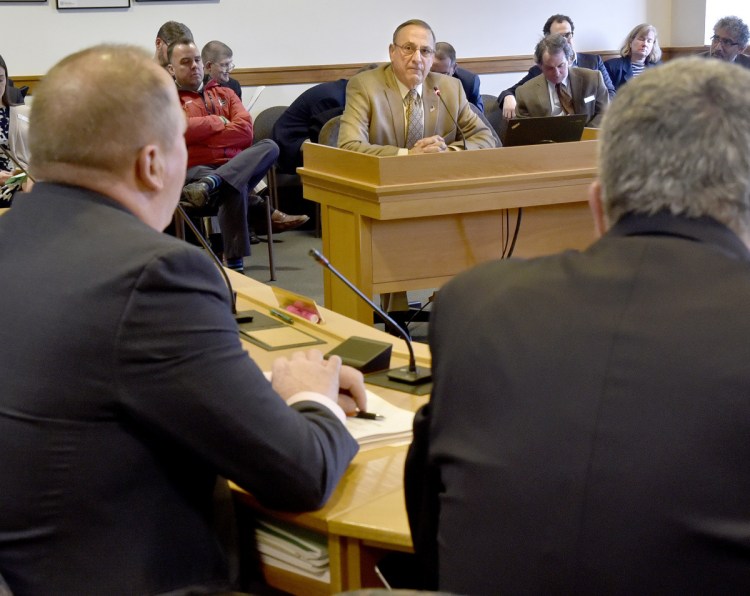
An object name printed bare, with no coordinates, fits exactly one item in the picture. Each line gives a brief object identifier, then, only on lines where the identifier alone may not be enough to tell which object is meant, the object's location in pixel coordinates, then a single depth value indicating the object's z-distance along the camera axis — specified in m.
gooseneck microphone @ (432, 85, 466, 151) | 4.60
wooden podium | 3.66
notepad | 2.24
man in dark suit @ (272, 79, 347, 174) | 6.79
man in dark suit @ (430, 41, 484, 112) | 6.94
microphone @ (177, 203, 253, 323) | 2.42
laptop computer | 3.94
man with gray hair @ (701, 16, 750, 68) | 7.21
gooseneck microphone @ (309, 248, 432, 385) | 1.97
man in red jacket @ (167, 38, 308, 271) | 5.49
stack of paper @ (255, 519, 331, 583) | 1.51
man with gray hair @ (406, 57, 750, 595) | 0.97
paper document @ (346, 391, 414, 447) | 1.67
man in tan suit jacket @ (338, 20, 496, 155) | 4.54
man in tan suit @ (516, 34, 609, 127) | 6.32
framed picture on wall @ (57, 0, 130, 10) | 6.96
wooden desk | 1.40
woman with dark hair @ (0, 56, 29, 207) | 4.50
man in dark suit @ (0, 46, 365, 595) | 1.30
